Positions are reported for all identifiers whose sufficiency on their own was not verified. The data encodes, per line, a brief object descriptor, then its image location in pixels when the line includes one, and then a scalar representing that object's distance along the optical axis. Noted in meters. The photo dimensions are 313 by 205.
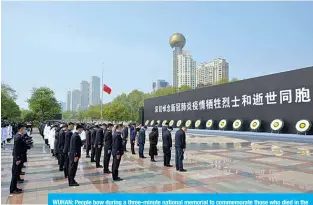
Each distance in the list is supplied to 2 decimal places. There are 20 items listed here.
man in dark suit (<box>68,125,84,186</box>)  5.56
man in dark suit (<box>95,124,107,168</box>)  7.95
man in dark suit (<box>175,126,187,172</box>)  7.01
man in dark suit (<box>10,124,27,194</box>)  5.02
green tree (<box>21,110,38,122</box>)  44.47
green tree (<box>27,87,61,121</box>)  32.38
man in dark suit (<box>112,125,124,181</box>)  6.06
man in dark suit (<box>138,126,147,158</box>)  9.62
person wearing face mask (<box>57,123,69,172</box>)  7.11
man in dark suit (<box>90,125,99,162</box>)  8.88
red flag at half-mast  28.17
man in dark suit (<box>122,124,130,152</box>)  10.77
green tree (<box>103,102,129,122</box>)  49.47
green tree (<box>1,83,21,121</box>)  29.22
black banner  15.98
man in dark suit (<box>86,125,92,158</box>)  9.92
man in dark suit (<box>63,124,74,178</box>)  6.14
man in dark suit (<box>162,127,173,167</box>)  7.56
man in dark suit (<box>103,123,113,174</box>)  6.89
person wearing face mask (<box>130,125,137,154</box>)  10.86
